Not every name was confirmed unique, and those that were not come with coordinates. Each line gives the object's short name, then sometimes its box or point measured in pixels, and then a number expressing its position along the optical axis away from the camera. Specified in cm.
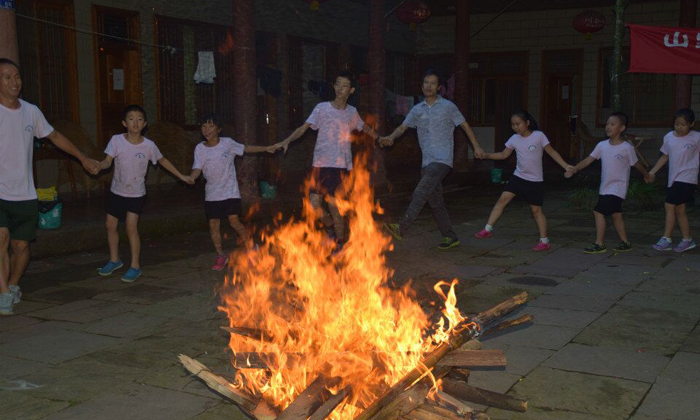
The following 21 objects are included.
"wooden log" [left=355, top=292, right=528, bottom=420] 323
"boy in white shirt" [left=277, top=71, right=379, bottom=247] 851
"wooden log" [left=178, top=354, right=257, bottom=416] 364
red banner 1324
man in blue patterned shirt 870
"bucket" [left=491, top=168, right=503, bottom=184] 1703
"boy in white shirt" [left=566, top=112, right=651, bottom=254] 840
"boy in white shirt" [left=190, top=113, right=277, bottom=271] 782
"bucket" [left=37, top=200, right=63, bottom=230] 888
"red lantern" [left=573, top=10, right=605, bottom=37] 1686
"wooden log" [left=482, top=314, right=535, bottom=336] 407
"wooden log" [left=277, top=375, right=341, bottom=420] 319
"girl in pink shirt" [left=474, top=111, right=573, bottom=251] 880
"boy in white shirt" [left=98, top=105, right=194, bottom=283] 729
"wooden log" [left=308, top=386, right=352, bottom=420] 317
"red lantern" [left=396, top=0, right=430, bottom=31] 1655
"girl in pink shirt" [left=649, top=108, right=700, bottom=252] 856
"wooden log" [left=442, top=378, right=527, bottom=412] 368
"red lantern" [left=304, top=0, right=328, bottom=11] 1396
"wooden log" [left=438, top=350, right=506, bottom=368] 363
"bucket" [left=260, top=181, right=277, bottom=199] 1227
